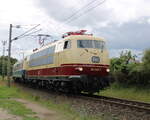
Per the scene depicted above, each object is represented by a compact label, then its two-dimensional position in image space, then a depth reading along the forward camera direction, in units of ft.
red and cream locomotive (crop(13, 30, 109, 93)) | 48.88
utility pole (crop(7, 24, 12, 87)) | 91.26
